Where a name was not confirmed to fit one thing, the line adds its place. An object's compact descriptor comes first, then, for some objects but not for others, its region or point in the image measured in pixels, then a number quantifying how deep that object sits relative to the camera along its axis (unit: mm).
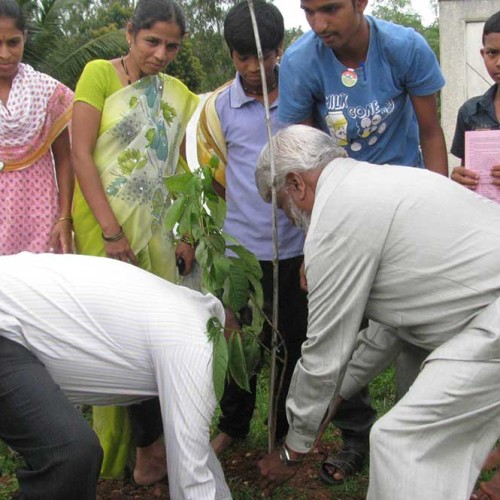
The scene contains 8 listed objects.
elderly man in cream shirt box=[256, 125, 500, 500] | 2311
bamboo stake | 2633
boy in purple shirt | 3203
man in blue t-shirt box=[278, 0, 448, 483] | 2920
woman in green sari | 3127
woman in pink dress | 3215
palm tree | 14188
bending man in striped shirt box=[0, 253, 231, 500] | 2348
